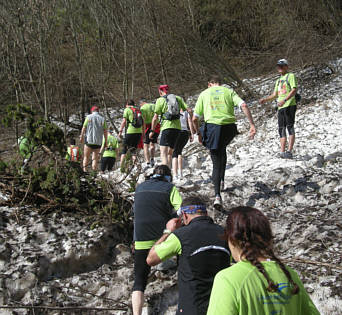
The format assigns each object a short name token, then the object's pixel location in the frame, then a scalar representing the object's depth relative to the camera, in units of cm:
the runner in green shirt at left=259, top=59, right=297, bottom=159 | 712
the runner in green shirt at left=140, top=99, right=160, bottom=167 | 831
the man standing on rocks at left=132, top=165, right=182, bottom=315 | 356
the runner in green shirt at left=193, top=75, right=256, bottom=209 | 538
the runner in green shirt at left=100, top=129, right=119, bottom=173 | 905
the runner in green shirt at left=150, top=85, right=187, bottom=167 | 675
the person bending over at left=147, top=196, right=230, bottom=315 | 266
